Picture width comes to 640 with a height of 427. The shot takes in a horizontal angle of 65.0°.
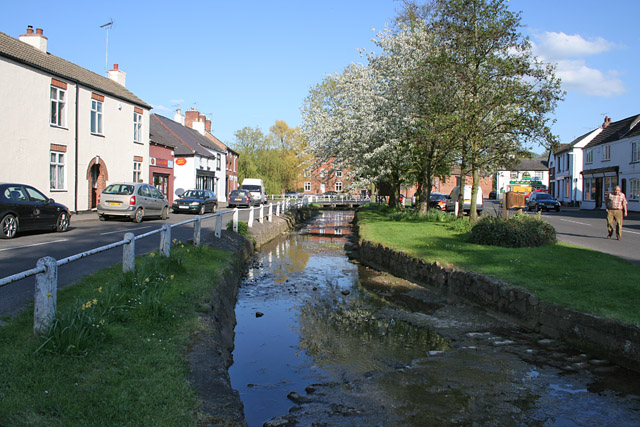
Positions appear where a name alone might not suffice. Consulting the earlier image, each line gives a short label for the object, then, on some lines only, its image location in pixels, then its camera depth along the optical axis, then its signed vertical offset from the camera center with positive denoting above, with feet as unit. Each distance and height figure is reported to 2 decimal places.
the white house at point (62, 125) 68.33 +11.34
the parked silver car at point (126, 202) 68.90 -0.66
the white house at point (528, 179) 257.34 +16.45
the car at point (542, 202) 138.62 +1.33
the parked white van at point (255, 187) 161.68 +4.12
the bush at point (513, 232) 44.75 -2.37
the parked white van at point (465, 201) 120.13 +1.06
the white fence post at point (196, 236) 41.60 -3.12
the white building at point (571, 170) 182.70 +14.46
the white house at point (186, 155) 146.92 +13.47
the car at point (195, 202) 98.02 -0.71
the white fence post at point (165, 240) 31.33 -2.68
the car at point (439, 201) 121.39 +0.81
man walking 55.26 +0.27
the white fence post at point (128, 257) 24.71 -2.98
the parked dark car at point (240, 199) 138.51 +0.22
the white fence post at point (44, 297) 15.47 -3.17
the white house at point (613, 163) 133.69 +13.63
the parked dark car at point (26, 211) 44.37 -1.58
